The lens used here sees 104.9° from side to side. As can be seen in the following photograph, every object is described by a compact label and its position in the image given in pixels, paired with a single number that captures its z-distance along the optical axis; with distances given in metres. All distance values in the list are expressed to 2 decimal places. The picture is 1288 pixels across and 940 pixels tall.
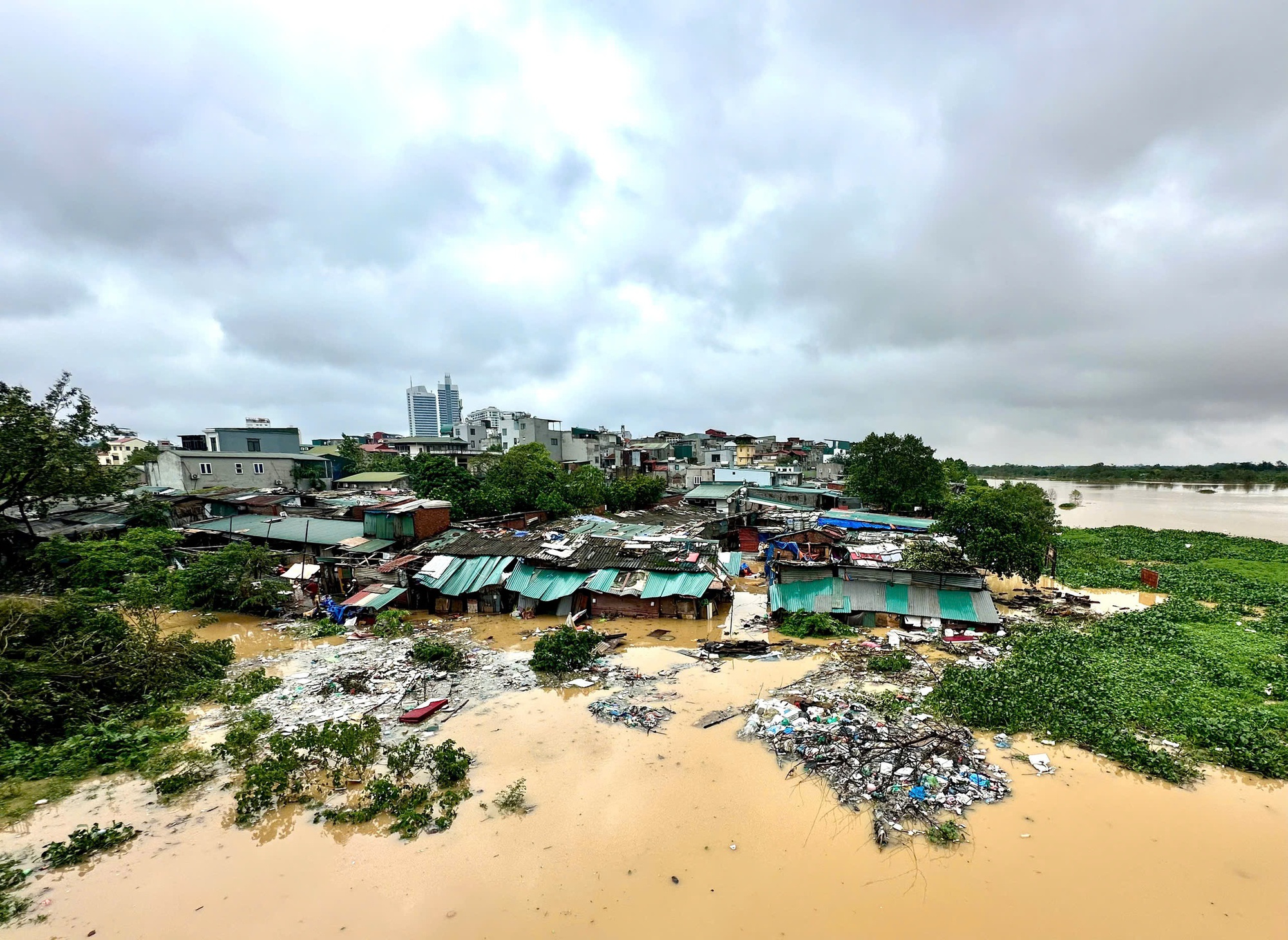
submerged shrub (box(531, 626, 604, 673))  13.22
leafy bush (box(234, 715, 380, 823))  8.01
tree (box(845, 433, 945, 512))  34.97
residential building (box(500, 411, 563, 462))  55.59
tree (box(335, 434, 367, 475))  50.88
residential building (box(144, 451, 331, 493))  39.59
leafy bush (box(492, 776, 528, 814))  8.06
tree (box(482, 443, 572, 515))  30.69
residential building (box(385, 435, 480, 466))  60.31
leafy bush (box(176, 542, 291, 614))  17.20
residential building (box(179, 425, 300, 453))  47.25
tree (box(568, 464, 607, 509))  34.62
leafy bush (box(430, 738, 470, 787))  8.60
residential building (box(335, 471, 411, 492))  43.38
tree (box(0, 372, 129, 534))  18.33
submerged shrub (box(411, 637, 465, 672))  13.61
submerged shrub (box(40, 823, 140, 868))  7.00
